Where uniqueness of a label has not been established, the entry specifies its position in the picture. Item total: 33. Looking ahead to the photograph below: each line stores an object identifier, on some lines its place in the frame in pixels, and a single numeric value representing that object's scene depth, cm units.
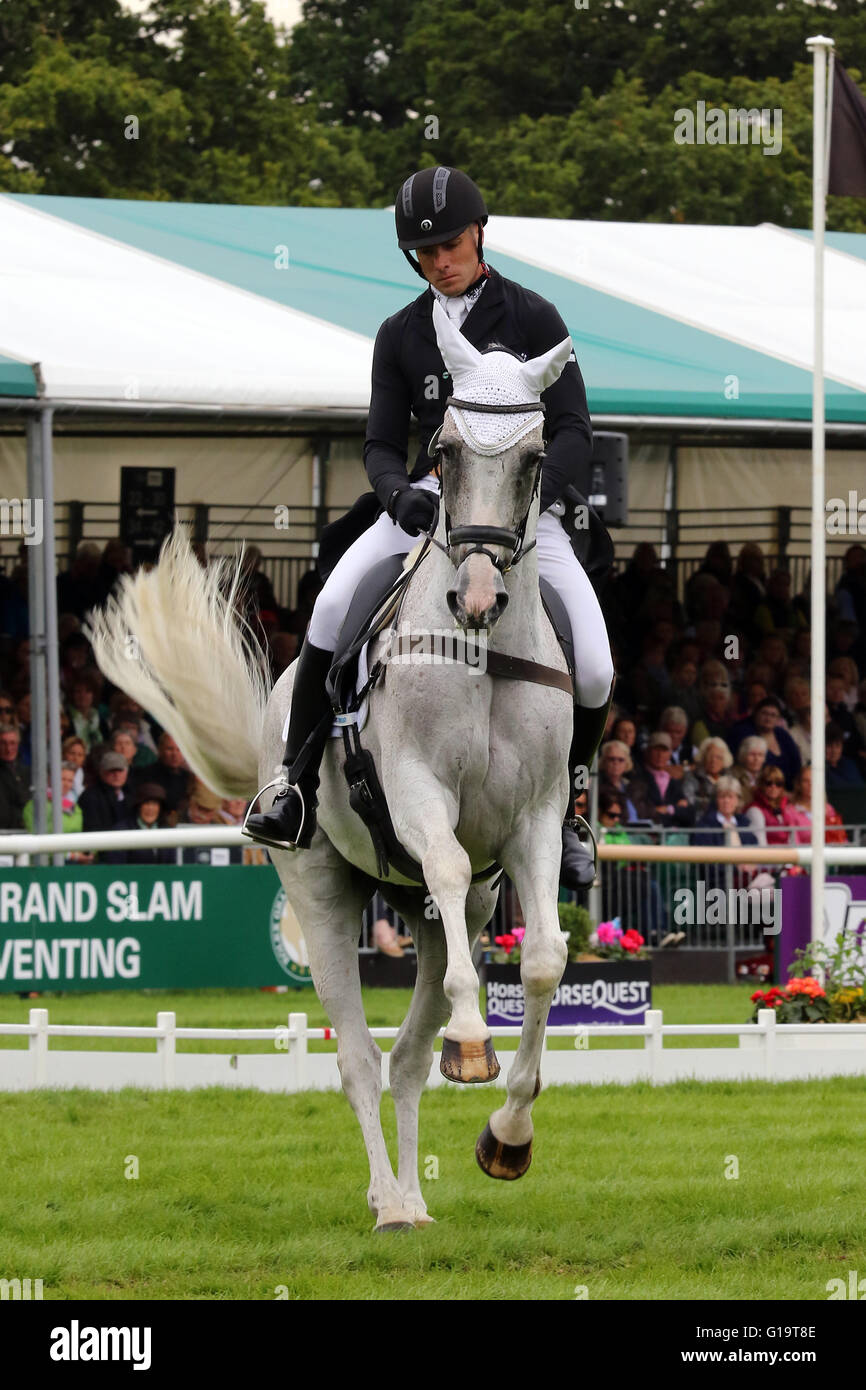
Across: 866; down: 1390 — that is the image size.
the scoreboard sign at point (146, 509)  1805
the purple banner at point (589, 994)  1176
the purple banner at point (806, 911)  1301
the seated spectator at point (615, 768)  1595
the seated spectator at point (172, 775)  1487
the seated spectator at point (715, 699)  1850
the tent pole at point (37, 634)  1359
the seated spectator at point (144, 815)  1347
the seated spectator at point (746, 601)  2020
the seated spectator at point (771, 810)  1614
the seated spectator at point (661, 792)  1616
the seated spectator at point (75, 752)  1493
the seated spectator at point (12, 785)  1445
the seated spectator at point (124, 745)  1509
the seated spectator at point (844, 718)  1936
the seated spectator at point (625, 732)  1688
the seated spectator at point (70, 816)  1425
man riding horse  668
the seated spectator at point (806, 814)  1619
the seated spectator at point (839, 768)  1845
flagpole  1256
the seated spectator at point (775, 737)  1802
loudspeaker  1345
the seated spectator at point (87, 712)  1577
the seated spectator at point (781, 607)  2020
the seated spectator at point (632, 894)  1479
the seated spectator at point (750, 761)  1733
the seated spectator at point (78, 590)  1744
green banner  1109
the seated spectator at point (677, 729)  1770
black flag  1366
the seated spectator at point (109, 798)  1430
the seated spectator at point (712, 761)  1705
